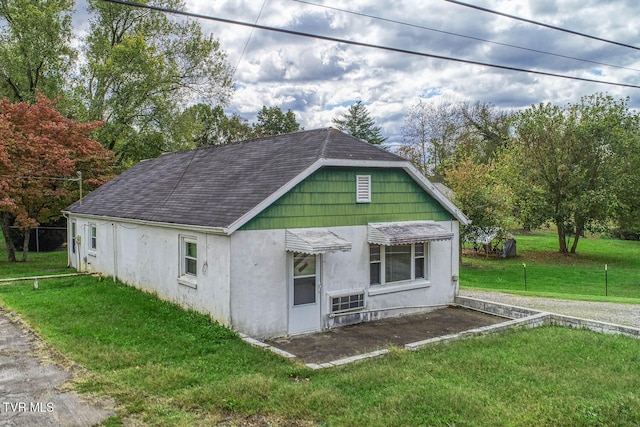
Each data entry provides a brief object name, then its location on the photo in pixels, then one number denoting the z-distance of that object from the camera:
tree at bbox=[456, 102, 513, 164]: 47.38
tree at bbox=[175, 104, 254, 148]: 52.16
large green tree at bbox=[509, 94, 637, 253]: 26.91
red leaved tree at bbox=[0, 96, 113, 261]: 18.16
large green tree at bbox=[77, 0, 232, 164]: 25.94
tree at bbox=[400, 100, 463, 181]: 46.41
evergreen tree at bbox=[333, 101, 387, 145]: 54.94
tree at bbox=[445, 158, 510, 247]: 21.20
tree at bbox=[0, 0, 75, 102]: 24.00
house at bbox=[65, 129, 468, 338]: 9.56
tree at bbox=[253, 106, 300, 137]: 55.19
